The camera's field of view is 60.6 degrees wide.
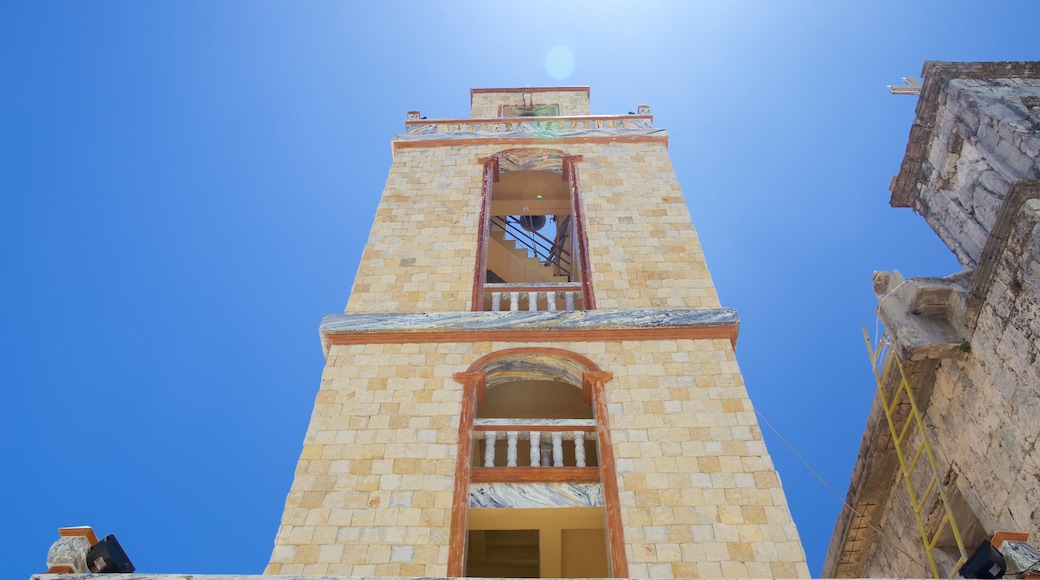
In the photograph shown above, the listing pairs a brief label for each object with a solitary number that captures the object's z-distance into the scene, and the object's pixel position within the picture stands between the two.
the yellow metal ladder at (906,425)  12.20
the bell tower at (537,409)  9.63
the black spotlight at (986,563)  7.42
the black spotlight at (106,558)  7.83
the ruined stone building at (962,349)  11.27
